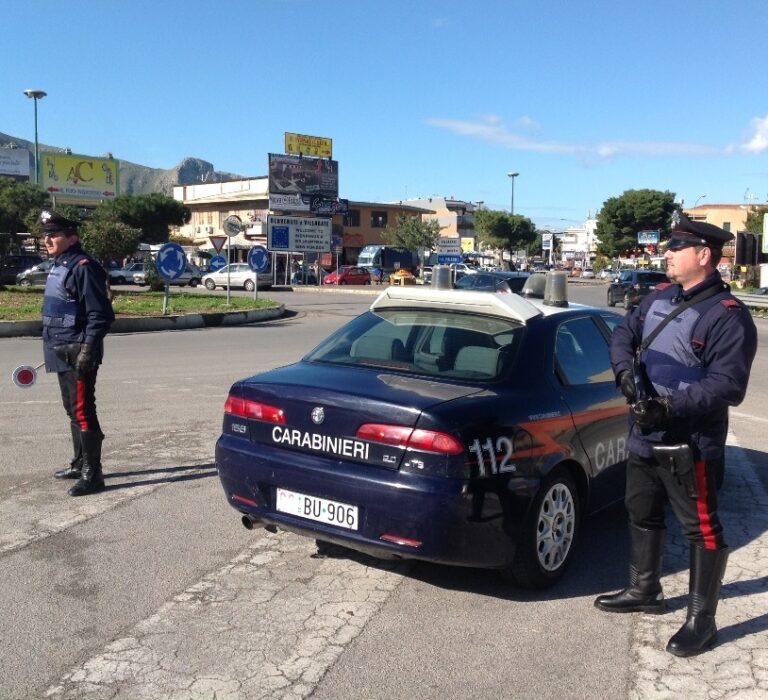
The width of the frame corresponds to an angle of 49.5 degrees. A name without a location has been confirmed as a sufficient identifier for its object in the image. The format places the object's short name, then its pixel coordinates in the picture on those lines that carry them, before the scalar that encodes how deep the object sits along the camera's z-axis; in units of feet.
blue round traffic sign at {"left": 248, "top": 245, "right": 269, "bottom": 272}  84.38
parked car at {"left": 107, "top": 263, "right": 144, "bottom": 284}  148.25
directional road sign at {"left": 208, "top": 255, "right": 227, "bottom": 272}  105.29
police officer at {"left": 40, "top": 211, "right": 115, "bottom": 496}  18.84
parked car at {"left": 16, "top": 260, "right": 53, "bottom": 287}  124.36
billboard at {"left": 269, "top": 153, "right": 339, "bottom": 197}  189.67
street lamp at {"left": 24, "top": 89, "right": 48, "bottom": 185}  167.43
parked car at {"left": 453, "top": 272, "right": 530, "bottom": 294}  68.90
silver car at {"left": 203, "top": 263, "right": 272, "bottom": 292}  138.31
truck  204.13
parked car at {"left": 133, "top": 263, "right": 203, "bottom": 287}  142.72
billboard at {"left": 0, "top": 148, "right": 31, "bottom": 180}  232.32
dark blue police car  12.46
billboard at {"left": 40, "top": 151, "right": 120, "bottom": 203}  194.70
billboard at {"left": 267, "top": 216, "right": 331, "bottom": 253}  129.80
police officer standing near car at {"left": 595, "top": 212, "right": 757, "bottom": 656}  11.08
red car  171.82
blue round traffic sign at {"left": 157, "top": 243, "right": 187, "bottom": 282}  61.67
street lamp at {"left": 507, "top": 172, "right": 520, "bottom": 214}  250.98
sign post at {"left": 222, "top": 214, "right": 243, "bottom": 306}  76.13
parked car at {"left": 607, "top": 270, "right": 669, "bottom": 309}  102.53
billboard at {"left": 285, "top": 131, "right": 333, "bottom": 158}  209.97
